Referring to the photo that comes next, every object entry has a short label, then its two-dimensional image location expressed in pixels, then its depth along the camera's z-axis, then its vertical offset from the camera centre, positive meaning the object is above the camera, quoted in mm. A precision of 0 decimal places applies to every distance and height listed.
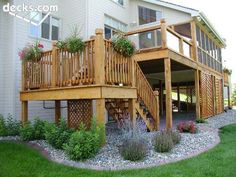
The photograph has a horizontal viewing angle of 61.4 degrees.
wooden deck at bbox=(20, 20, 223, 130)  5216 +525
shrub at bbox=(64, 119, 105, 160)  4491 -1172
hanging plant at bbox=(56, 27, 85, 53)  5407 +1364
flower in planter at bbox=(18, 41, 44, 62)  6465 +1384
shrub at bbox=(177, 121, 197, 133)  7135 -1255
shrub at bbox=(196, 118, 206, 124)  9675 -1376
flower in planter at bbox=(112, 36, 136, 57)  5721 +1404
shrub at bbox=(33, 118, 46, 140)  6038 -1088
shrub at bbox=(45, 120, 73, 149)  5213 -1075
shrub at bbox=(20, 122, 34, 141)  5982 -1136
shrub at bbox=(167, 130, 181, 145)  5690 -1268
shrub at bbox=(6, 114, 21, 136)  6899 -1161
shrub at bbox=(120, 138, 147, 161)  4557 -1307
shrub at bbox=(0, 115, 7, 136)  6799 -1143
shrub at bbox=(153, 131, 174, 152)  5010 -1281
